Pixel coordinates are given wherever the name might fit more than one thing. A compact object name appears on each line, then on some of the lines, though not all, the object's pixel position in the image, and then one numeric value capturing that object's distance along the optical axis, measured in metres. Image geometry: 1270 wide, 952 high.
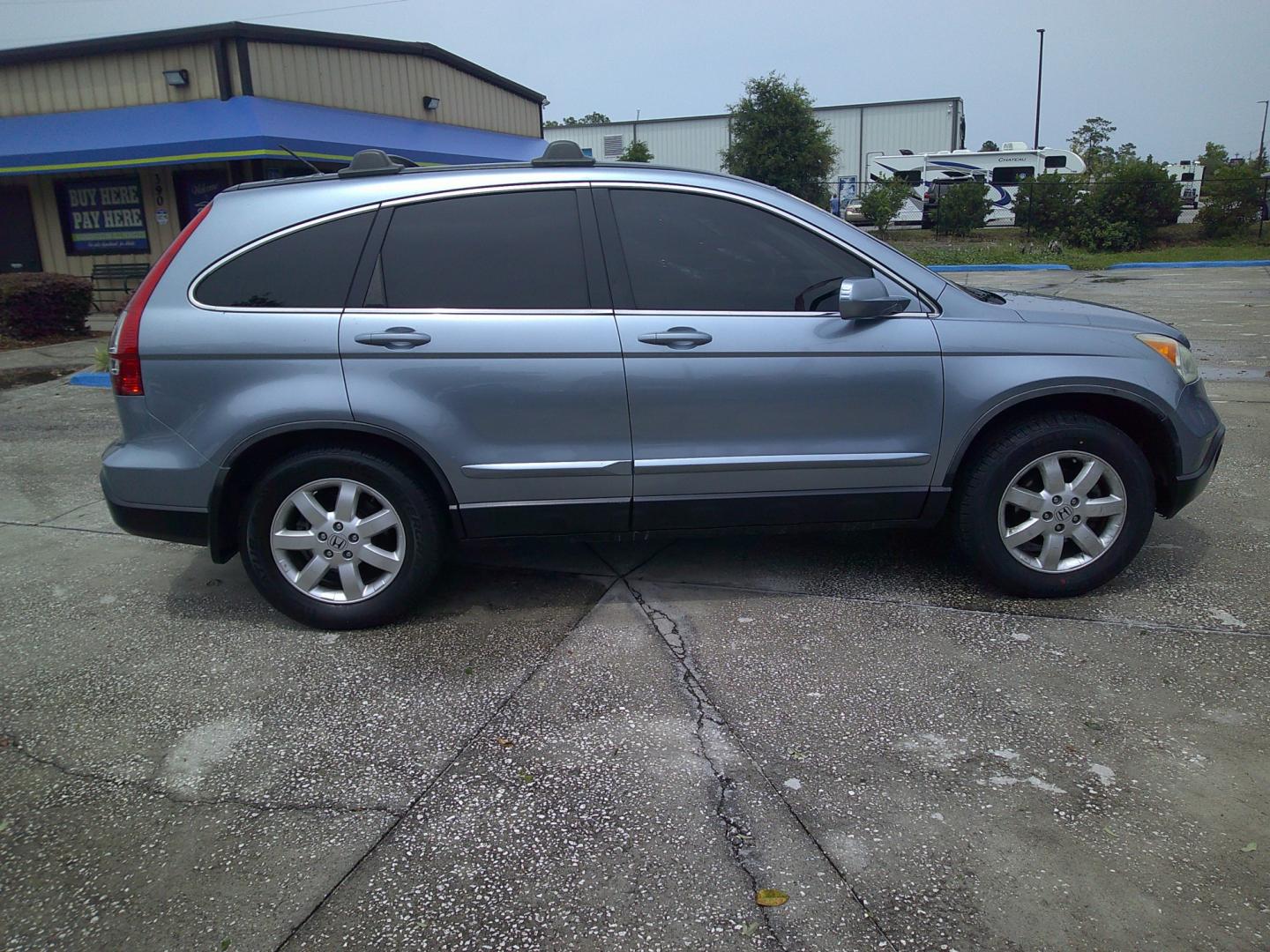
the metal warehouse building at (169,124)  14.77
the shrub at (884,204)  27.36
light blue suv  3.77
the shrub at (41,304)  12.60
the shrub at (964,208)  27.72
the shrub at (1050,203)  24.86
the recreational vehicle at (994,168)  32.78
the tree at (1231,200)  24.78
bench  16.86
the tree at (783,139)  31.55
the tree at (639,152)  39.03
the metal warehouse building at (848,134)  43.31
